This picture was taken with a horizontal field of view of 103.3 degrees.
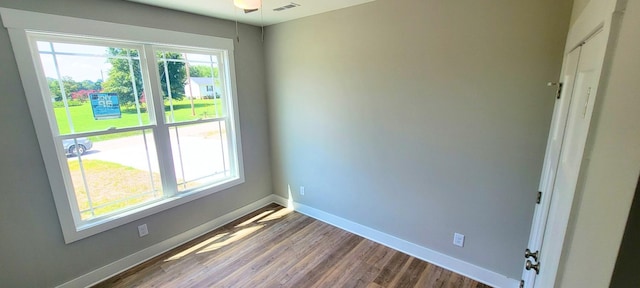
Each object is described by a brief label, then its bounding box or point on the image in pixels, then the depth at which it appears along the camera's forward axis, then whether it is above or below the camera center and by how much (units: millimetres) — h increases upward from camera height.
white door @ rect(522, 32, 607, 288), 698 -260
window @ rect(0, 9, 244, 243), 1958 -143
